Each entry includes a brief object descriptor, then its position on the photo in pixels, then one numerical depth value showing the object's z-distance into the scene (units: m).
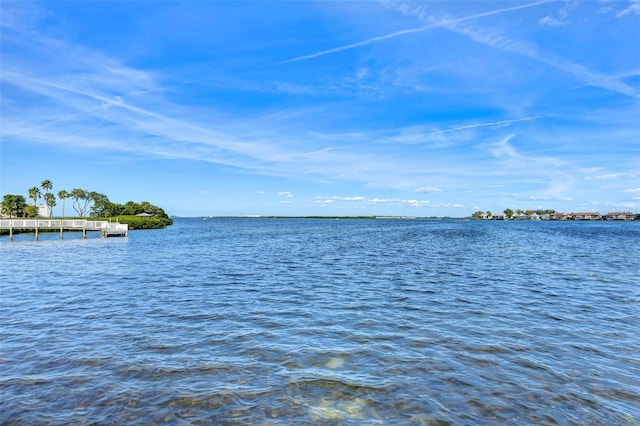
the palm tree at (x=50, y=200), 120.34
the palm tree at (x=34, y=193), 109.88
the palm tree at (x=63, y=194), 119.55
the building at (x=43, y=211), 134.75
